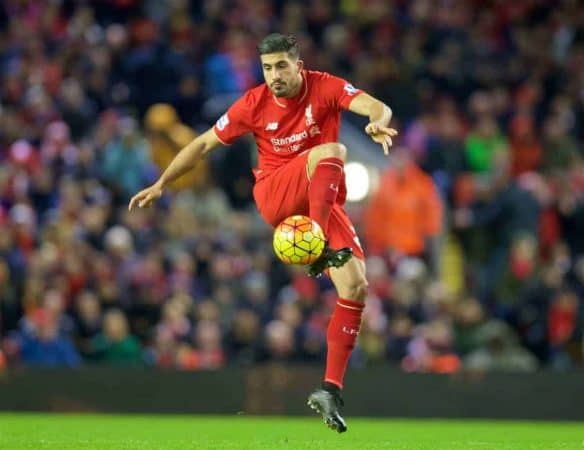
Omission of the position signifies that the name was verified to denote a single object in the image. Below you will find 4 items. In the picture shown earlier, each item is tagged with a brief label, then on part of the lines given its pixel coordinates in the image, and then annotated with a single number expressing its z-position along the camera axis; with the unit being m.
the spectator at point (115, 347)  30.48
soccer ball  19.12
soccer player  19.81
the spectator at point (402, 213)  34.41
